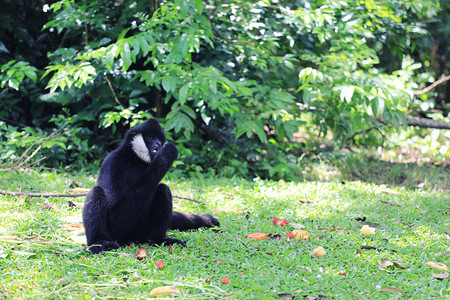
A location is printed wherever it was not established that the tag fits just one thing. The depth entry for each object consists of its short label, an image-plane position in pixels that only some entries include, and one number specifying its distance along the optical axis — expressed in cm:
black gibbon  890
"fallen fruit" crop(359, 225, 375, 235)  1070
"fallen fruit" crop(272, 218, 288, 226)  1118
